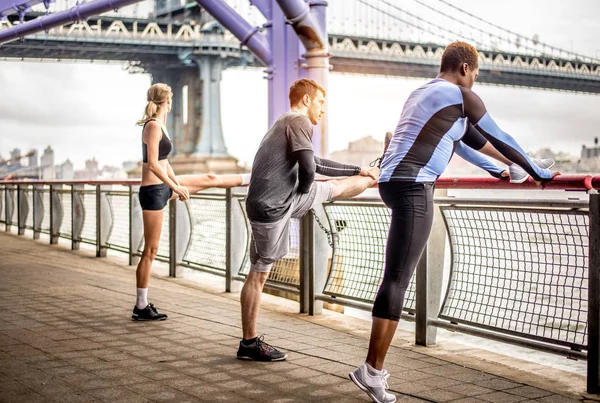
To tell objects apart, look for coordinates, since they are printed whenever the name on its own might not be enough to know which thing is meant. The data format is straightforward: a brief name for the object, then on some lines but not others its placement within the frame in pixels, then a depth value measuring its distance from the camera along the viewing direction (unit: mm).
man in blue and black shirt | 3340
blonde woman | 5188
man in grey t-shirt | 4059
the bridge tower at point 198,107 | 54562
